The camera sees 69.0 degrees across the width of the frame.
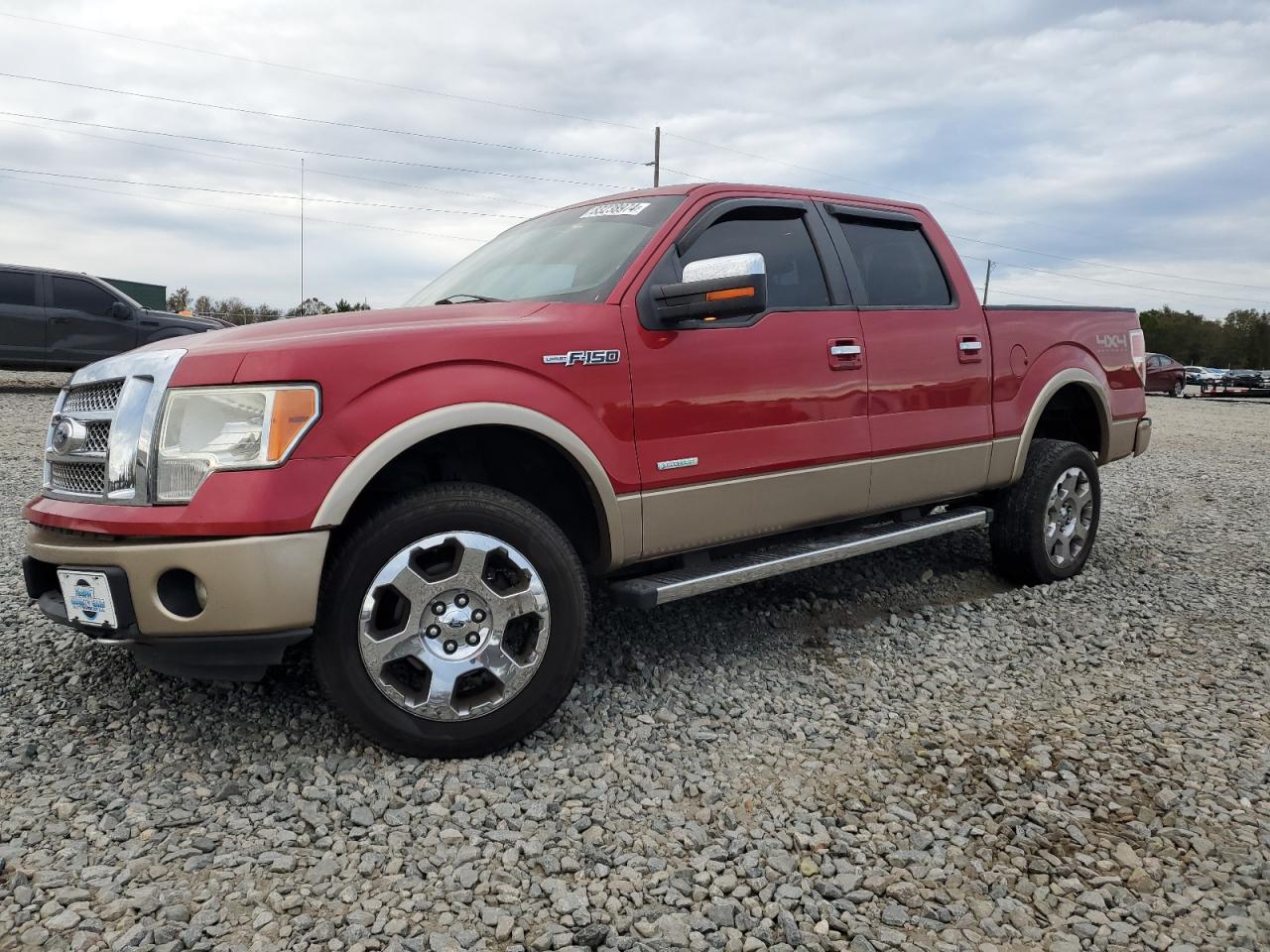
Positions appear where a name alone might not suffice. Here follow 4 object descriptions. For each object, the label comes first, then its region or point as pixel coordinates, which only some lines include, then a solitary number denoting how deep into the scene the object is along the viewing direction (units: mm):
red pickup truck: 2629
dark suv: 13188
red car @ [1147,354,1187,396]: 29047
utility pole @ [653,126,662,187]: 38000
